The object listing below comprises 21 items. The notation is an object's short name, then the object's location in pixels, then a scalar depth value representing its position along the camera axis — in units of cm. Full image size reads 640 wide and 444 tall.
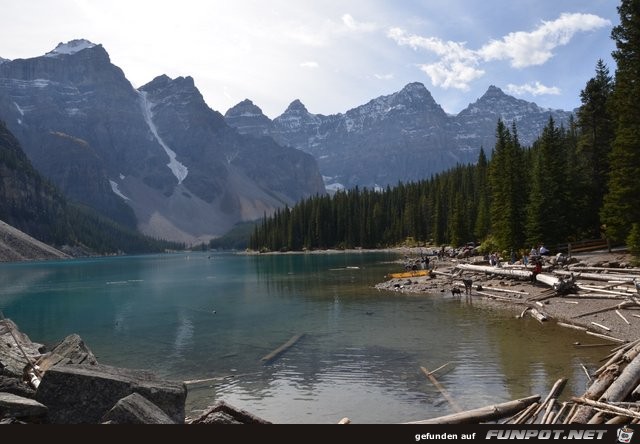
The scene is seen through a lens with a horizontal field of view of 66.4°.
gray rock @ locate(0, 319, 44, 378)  1555
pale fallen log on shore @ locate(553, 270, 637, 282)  3167
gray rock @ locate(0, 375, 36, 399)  1334
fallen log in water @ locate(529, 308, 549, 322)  2944
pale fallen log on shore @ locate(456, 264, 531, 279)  4256
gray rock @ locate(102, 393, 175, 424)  1018
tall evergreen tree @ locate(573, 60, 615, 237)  5619
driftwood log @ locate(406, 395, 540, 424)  1152
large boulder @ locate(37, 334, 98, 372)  1678
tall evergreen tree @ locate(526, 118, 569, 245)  5575
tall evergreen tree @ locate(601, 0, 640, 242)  3809
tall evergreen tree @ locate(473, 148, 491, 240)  9644
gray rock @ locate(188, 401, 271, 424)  1117
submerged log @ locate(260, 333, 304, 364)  2401
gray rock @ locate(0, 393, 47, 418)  1131
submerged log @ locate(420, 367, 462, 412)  1535
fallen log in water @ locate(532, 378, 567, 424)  1263
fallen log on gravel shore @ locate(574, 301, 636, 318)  2697
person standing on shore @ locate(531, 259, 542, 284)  4028
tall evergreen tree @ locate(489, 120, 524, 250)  6334
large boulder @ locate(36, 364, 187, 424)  1191
